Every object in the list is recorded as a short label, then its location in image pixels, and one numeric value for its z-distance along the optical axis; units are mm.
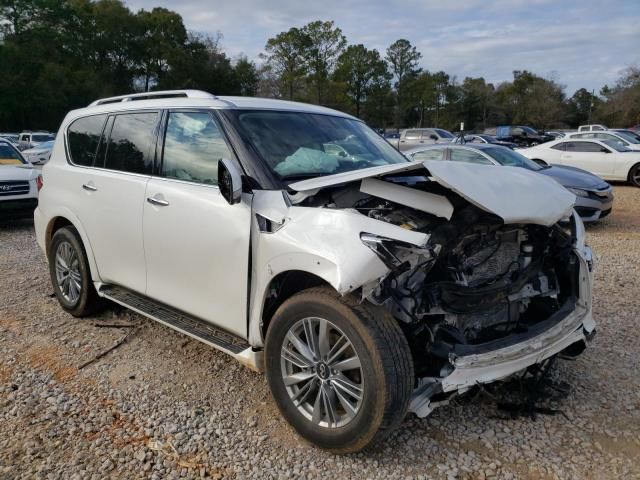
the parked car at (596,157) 15203
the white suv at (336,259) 2590
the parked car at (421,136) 26555
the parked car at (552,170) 9297
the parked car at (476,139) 28969
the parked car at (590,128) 36938
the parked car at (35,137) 28494
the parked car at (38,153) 20625
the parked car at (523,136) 35994
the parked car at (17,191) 9328
